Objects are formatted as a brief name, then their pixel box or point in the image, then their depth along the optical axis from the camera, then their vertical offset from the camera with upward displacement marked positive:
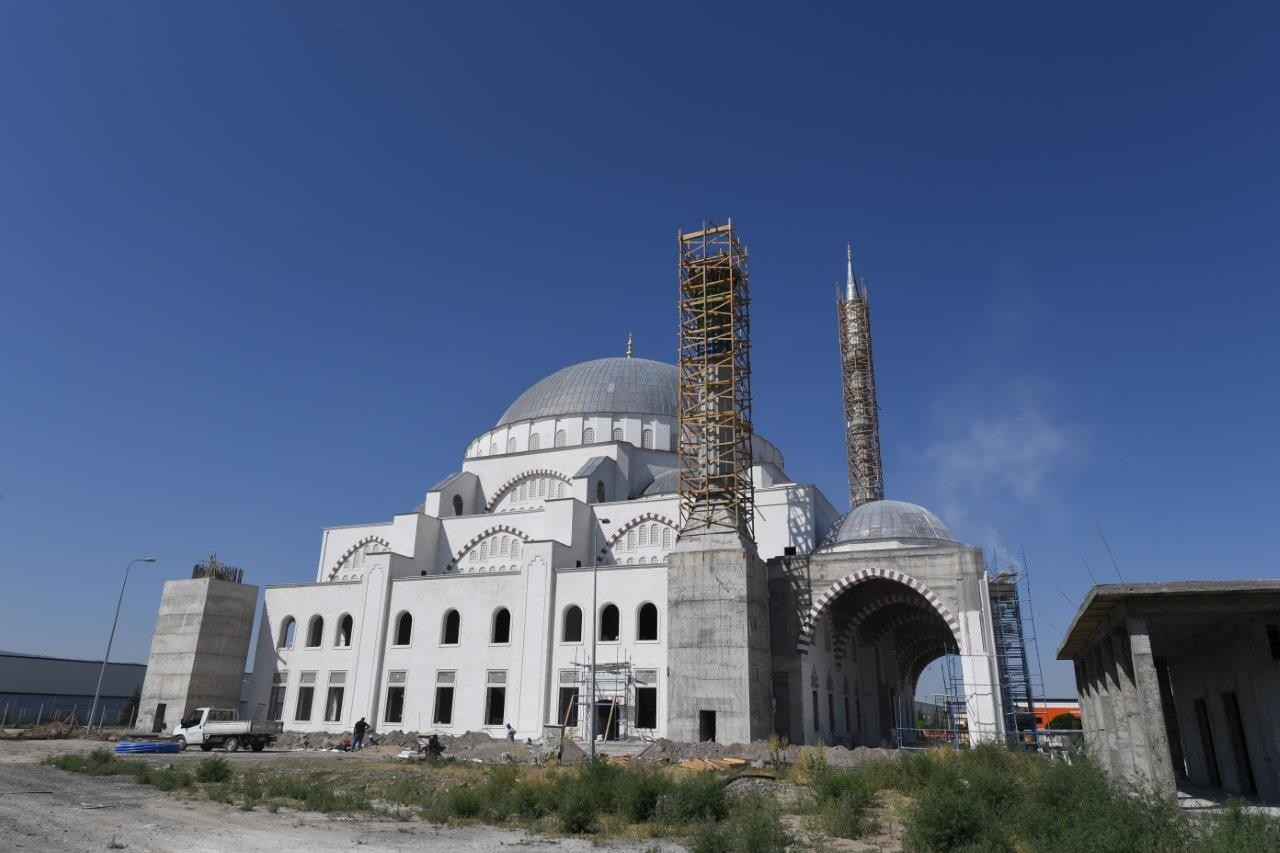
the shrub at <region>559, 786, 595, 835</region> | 11.65 -1.17
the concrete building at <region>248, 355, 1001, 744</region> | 25.69 +3.97
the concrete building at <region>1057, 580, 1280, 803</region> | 11.12 +0.84
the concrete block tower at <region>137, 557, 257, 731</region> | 30.50 +2.47
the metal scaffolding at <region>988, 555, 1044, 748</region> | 27.07 +2.94
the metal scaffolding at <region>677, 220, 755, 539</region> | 26.47 +10.43
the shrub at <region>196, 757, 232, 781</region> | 16.34 -0.96
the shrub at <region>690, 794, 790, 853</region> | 9.20 -1.16
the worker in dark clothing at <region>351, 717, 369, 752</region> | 25.20 -0.43
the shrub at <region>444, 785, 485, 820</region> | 12.69 -1.15
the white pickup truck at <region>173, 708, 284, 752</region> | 24.45 -0.39
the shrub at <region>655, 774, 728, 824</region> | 11.95 -1.04
